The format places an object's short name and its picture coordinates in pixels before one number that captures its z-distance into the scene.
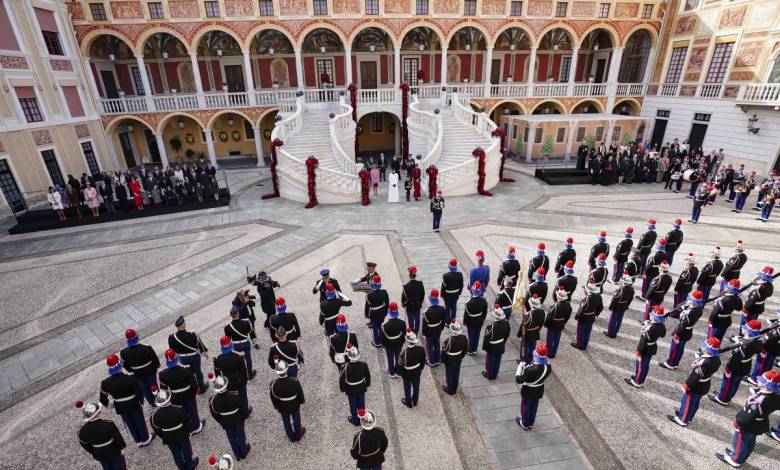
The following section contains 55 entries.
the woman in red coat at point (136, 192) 17.69
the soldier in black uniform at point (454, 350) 6.98
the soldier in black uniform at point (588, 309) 8.02
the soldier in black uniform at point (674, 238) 11.28
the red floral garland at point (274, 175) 19.25
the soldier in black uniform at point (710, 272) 9.52
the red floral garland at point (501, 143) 20.31
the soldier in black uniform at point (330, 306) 8.23
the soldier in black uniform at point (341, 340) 6.78
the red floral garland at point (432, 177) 17.62
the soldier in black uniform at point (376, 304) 8.40
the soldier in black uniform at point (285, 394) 6.03
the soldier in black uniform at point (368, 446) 5.08
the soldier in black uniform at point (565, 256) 10.37
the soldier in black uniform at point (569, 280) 8.89
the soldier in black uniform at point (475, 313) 8.01
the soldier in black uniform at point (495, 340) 7.24
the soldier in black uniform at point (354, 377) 6.26
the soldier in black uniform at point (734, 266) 9.58
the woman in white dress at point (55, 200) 16.56
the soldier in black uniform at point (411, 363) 6.65
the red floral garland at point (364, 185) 17.77
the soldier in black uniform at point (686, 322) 7.39
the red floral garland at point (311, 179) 17.50
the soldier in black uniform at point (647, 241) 11.15
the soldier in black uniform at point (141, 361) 6.81
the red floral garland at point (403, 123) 25.19
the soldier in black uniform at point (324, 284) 8.37
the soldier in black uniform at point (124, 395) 6.12
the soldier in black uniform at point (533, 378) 6.18
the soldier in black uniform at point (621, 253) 11.13
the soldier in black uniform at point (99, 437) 5.34
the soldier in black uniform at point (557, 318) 7.68
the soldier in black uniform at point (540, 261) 9.99
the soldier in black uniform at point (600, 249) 10.52
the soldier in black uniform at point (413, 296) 8.65
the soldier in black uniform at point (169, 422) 5.57
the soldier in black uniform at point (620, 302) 8.33
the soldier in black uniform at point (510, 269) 9.64
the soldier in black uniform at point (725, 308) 7.77
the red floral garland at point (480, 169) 18.72
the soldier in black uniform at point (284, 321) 7.63
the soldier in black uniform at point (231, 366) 6.60
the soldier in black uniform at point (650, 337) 7.06
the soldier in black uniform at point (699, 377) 6.15
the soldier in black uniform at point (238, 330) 7.37
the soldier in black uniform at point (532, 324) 7.67
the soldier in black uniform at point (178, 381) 6.22
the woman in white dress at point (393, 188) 17.83
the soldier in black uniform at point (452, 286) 9.02
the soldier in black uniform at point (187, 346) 7.09
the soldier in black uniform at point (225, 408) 5.72
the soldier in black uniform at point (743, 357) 6.68
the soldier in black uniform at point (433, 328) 7.43
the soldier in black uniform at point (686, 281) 9.01
